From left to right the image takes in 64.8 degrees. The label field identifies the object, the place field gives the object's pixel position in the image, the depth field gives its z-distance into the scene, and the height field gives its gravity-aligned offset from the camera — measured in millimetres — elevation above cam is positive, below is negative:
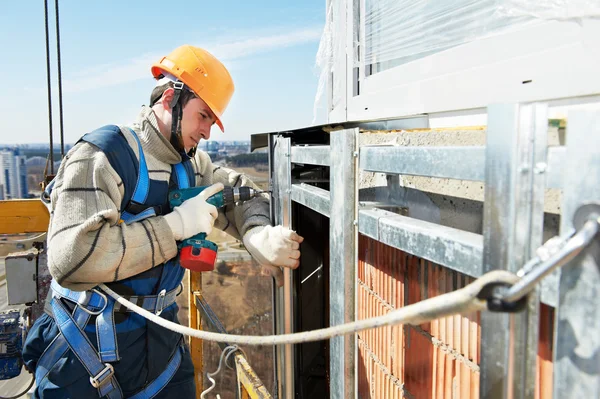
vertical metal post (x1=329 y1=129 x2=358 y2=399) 1742 -379
